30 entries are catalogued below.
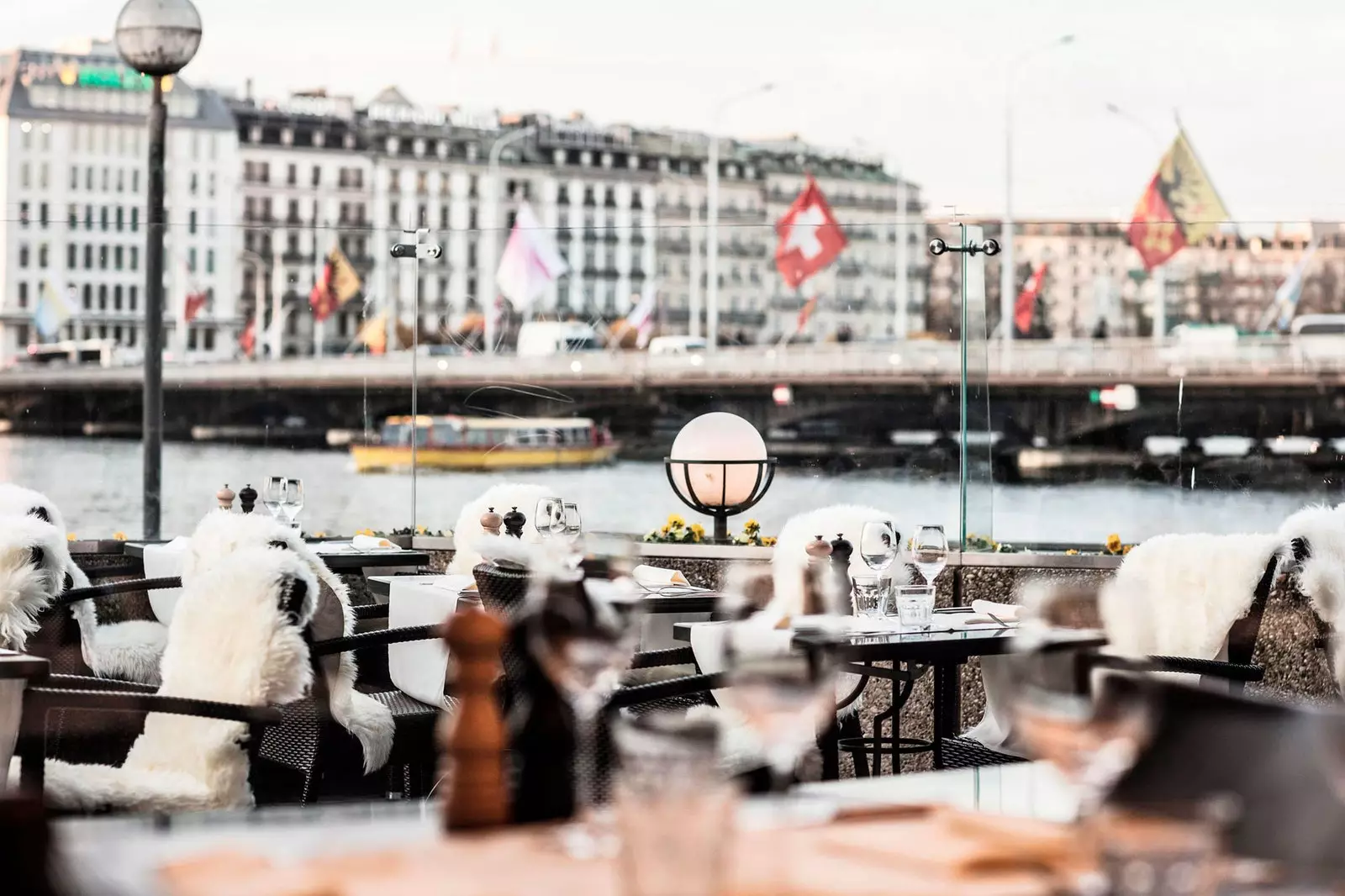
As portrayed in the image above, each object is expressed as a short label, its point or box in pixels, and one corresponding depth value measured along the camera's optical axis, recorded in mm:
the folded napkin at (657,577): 10302
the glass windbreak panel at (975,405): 12368
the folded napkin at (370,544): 12849
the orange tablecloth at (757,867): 2740
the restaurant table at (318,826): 2832
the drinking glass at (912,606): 7939
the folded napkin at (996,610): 8462
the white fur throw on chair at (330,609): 7854
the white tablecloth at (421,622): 9920
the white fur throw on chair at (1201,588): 8427
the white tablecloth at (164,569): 12000
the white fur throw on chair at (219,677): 6332
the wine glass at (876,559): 7981
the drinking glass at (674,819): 2453
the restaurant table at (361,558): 11745
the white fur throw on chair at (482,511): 11717
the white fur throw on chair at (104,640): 9997
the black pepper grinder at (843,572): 8377
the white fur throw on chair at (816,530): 9276
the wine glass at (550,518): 9325
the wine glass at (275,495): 12431
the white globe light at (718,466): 12863
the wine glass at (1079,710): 2980
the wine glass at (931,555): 7811
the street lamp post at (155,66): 14759
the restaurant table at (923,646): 7220
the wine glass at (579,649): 3424
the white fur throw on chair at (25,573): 8604
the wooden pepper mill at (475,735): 3012
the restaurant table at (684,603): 9453
